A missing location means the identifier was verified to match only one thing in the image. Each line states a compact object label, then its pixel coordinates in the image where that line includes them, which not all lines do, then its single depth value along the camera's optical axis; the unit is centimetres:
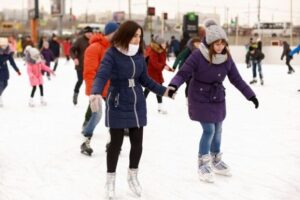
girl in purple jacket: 658
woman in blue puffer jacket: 582
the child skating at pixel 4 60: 1384
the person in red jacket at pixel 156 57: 1271
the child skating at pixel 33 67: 1516
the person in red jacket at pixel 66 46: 4504
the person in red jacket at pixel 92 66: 832
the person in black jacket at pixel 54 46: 3203
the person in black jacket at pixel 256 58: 2289
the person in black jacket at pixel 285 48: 3385
